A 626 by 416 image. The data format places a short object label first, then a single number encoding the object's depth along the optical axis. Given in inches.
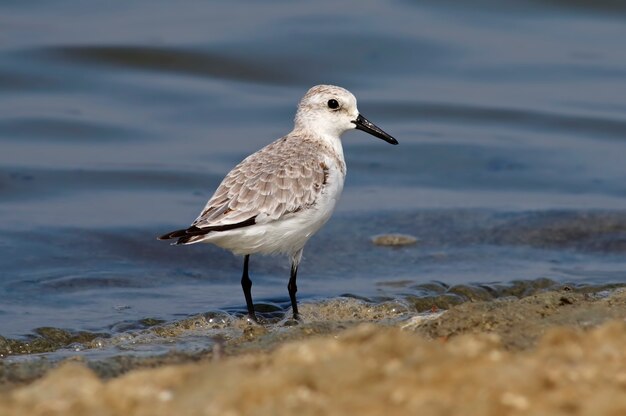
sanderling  530.3
